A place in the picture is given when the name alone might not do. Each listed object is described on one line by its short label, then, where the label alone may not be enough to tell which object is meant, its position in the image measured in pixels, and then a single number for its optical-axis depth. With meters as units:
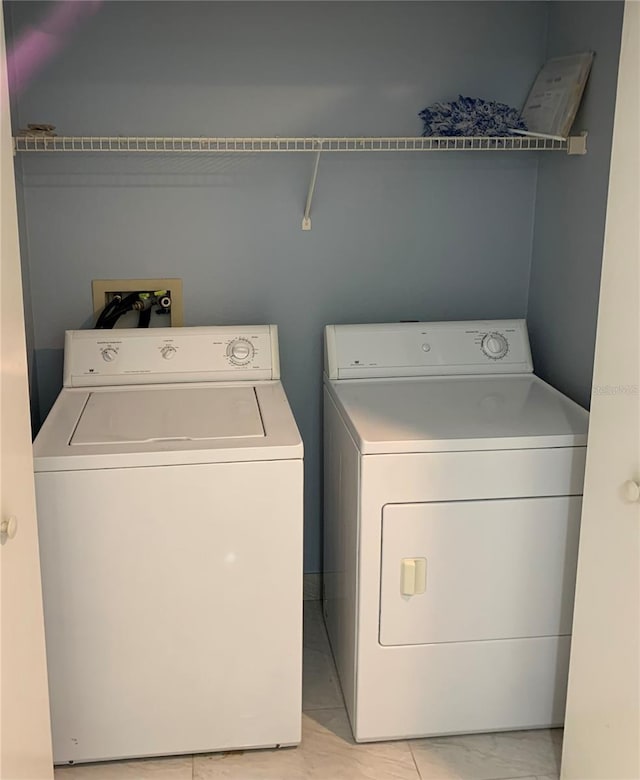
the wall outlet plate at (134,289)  2.62
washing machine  1.95
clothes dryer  2.05
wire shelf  2.39
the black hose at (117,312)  2.60
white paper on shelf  2.35
